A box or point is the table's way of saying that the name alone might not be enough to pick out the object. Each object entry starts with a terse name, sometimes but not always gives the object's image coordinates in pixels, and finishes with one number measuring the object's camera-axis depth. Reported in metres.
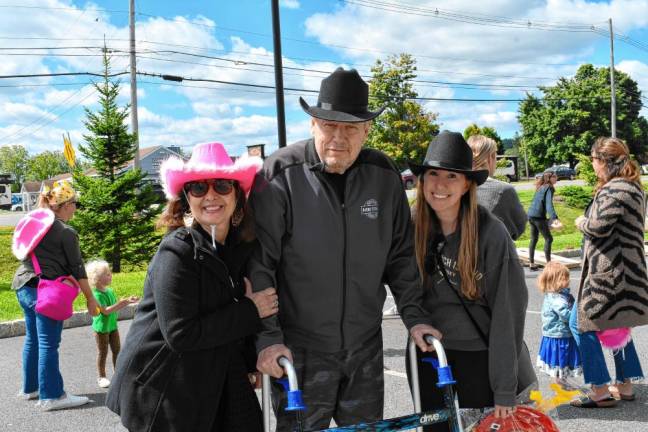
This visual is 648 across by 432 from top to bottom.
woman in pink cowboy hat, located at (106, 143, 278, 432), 2.37
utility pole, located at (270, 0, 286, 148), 7.88
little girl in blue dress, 5.03
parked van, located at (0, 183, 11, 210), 69.81
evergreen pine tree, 15.55
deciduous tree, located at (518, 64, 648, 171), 54.81
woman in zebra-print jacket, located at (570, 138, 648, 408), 4.46
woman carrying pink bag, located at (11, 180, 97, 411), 5.09
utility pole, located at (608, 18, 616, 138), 35.69
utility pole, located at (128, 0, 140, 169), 25.73
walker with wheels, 2.35
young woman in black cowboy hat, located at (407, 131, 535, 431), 2.76
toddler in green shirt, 5.54
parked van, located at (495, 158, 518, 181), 53.13
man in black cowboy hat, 2.70
